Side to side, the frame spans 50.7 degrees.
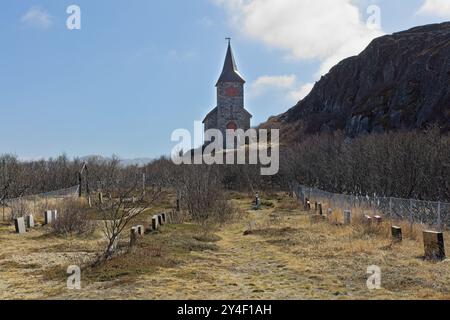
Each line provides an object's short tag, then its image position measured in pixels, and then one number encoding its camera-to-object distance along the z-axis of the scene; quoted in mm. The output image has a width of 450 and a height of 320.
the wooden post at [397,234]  15055
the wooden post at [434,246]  12141
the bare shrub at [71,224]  20075
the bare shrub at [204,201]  24266
